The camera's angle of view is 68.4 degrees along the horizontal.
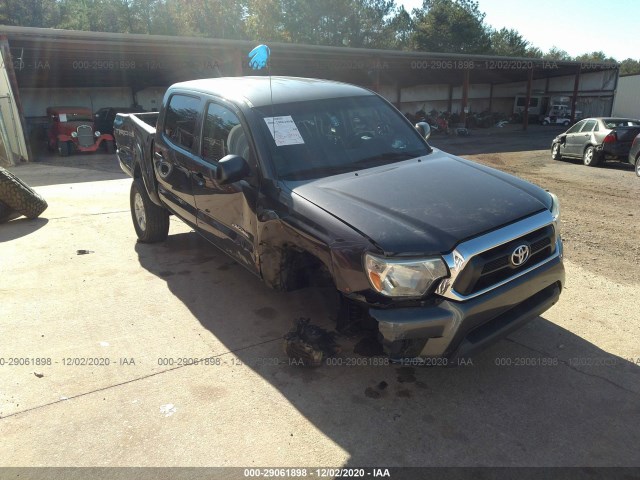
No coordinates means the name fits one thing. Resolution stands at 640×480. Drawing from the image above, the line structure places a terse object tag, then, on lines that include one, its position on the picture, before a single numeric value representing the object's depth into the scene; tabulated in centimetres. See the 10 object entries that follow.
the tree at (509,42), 6350
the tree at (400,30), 4978
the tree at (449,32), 4956
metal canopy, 1539
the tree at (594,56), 8124
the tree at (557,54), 8143
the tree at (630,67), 7044
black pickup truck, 262
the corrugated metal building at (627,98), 3506
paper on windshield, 356
